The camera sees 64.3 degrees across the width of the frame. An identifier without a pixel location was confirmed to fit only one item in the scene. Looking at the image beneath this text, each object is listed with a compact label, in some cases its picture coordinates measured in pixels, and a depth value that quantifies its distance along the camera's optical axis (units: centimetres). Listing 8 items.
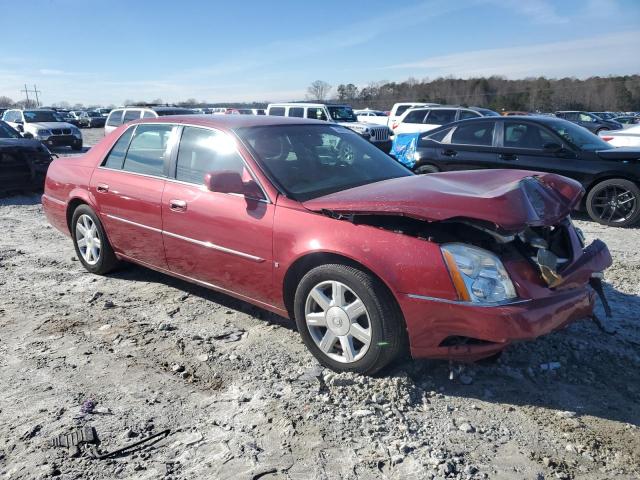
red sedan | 278
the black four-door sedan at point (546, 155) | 732
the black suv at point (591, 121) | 2611
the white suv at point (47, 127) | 2064
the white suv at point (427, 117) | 1559
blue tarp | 931
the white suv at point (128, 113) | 1647
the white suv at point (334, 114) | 1680
